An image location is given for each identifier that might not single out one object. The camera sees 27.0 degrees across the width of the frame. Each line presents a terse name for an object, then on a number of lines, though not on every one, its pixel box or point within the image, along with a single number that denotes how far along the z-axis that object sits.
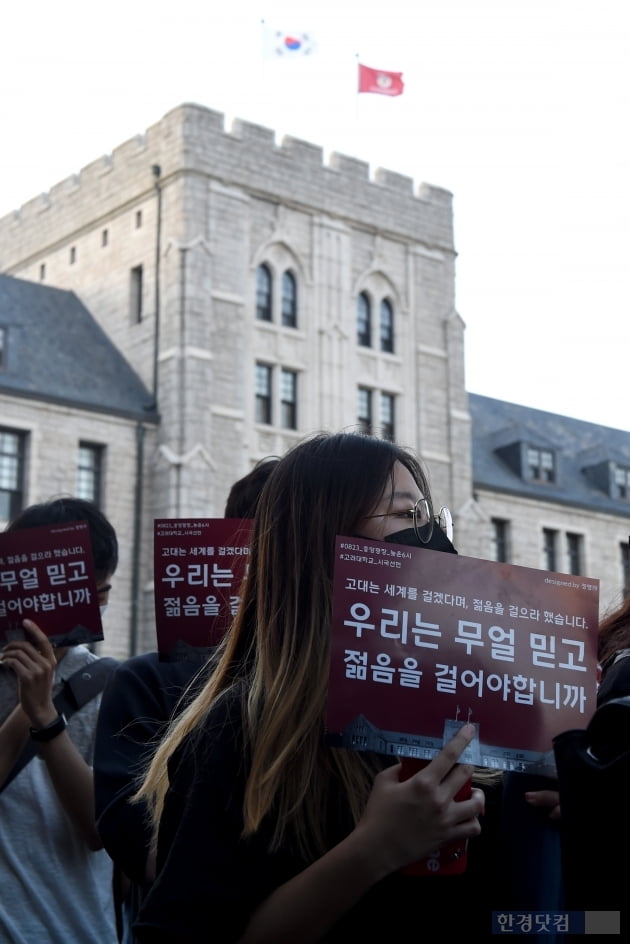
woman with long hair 2.11
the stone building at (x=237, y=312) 28.78
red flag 34.22
